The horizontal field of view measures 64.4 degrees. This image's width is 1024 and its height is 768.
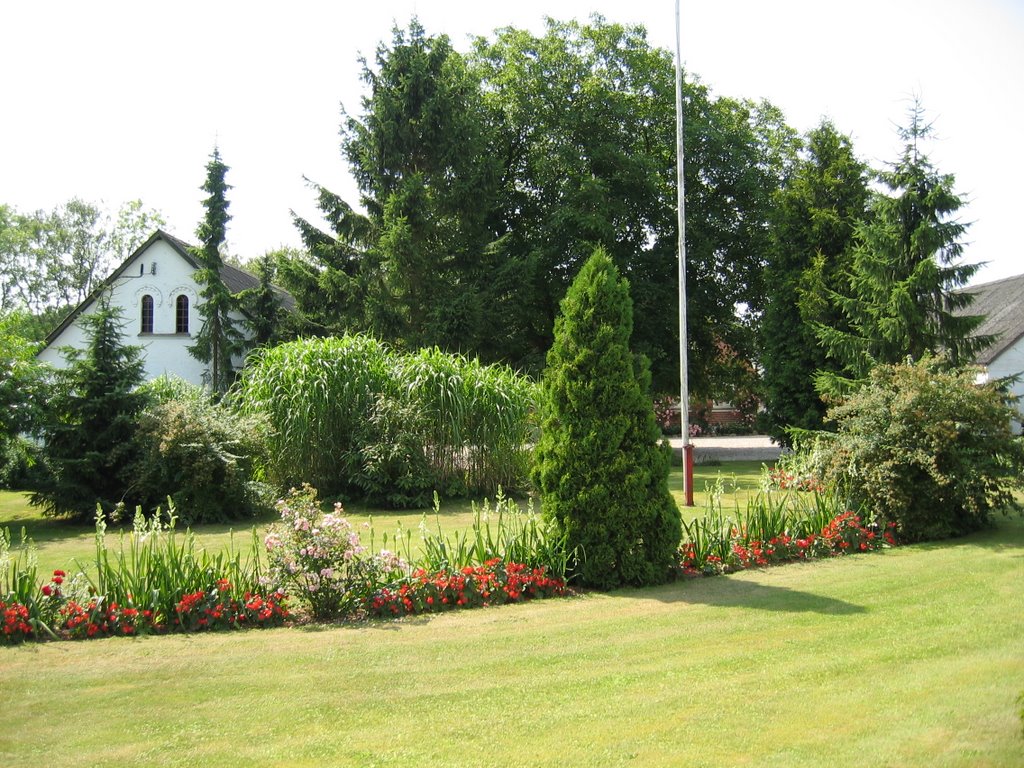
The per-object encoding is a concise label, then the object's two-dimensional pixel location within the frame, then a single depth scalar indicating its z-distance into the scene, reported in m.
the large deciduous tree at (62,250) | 46.16
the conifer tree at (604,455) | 7.38
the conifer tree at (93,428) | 12.45
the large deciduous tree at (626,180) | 25.00
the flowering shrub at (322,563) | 6.47
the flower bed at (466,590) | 6.65
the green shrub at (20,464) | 12.52
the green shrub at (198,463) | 12.22
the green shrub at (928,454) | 9.27
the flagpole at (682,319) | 13.50
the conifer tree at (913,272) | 13.33
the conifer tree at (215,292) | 25.64
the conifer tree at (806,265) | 20.88
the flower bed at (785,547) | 8.05
